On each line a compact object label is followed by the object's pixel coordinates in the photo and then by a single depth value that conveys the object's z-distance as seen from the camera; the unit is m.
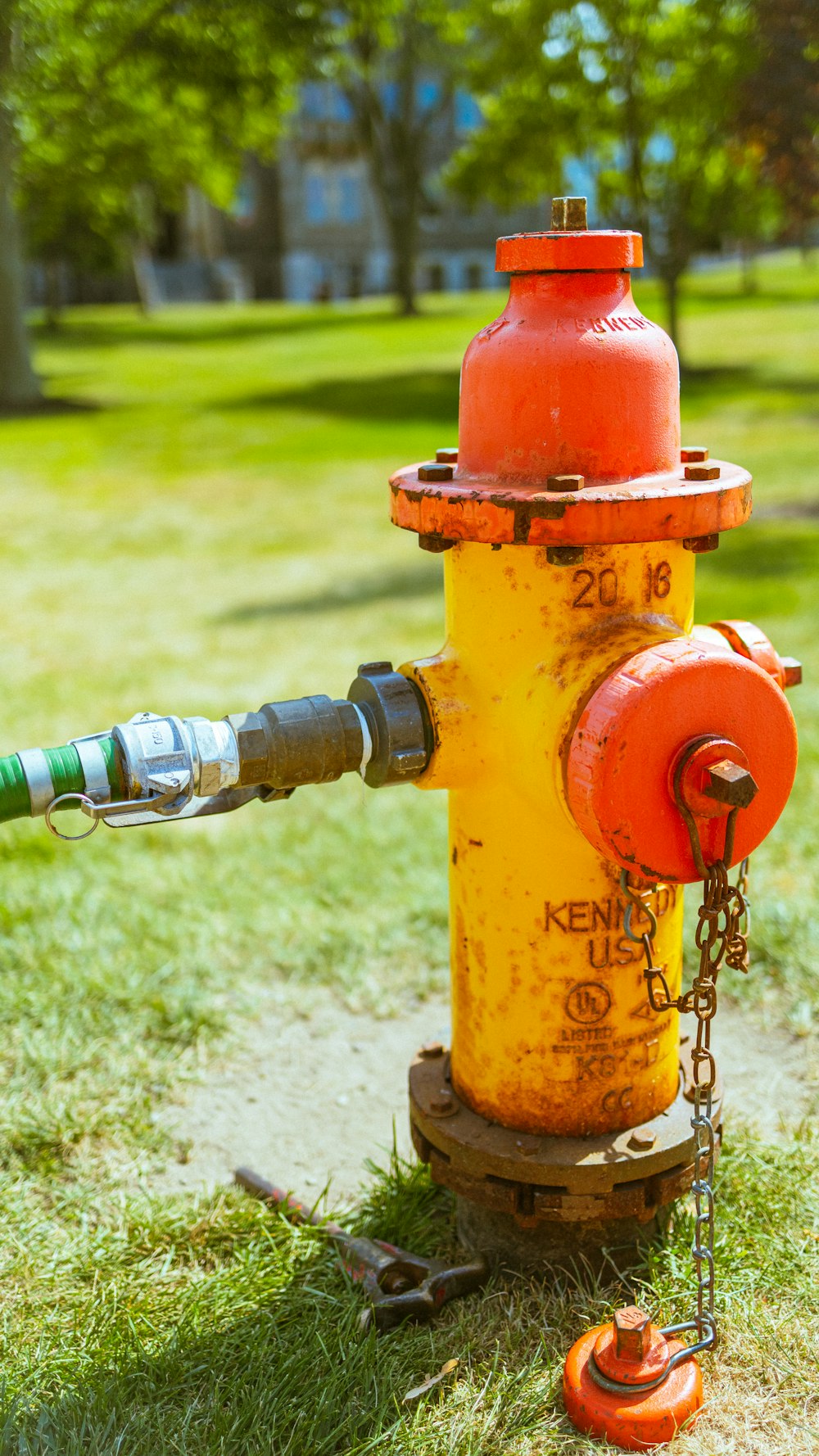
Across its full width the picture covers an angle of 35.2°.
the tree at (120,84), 12.79
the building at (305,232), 38.34
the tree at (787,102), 7.90
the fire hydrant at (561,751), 1.59
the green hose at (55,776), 1.63
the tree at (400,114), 25.44
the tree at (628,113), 14.85
